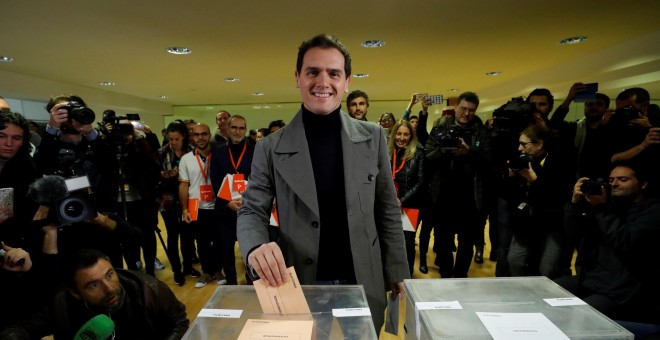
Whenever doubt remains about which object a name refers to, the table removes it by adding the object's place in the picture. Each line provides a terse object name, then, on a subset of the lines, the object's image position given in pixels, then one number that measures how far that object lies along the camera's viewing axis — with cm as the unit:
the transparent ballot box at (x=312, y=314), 65
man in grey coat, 95
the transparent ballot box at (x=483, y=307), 63
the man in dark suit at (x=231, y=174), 263
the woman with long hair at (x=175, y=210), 307
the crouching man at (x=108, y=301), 146
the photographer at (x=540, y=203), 215
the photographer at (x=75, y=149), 193
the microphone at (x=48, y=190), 160
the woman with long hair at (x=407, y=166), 276
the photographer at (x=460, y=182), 262
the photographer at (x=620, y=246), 160
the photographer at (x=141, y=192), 275
